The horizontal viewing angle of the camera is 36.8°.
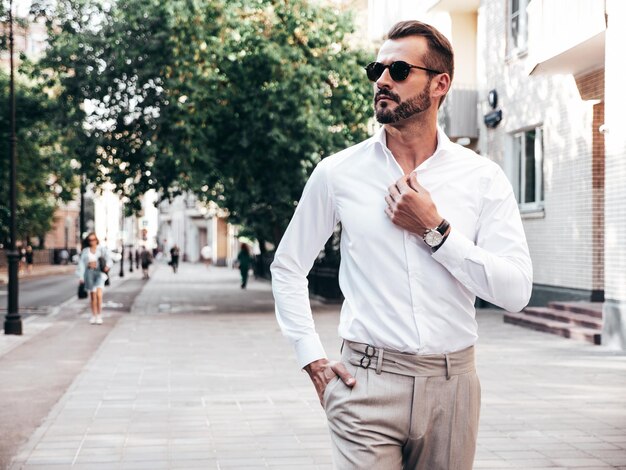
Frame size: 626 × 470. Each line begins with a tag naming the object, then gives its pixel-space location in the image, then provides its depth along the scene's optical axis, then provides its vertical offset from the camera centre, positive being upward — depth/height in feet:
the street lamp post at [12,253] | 52.16 -1.15
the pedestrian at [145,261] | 144.97 -4.36
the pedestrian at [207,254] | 199.25 -4.55
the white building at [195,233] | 239.50 -0.10
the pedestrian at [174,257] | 173.74 -4.55
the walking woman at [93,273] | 58.85 -2.58
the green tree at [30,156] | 69.21 +7.42
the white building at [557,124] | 43.37 +6.90
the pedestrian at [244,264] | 110.32 -3.68
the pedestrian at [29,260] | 181.27 -5.31
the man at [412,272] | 8.80 -0.38
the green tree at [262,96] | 63.62 +9.47
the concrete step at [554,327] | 44.70 -4.96
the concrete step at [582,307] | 48.75 -4.06
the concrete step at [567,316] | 47.06 -4.52
